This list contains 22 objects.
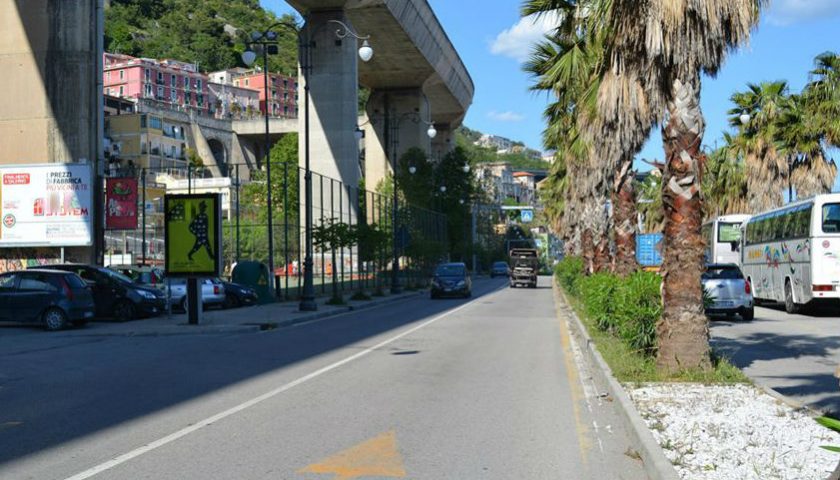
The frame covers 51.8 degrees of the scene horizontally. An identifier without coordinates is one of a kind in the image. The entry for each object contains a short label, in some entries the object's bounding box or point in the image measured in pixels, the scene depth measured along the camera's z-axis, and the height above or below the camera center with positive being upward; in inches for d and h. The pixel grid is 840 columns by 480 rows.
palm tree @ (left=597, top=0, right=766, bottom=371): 469.1 +73.0
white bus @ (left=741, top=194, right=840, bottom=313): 1057.5 +3.3
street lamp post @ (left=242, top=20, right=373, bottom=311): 1161.4 +60.6
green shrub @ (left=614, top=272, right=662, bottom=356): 519.2 -34.8
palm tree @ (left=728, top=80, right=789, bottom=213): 1576.0 +209.4
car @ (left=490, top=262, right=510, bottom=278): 3721.0 -42.3
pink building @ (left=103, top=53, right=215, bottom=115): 5772.6 +1262.8
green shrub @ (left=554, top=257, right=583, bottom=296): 1316.4 -25.2
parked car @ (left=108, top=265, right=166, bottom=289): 1195.3 -12.6
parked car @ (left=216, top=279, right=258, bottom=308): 1309.1 -48.4
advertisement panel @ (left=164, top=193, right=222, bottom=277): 939.3 +31.3
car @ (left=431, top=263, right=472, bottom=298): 1662.2 -44.8
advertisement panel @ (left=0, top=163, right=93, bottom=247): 1273.4 +94.6
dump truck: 2196.1 -30.8
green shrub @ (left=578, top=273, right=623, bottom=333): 622.8 -34.4
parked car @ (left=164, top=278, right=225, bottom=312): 1195.3 -40.8
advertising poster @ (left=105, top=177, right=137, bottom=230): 1311.5 +96.4
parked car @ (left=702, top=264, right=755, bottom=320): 1025.5 -43.2
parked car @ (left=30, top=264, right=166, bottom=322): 1031.0 -34.7
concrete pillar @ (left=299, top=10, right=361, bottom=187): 2011.6 +387.9
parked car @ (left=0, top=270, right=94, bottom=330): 895.1 -33.7
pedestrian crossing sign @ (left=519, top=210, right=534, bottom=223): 4169.3 +209.0
